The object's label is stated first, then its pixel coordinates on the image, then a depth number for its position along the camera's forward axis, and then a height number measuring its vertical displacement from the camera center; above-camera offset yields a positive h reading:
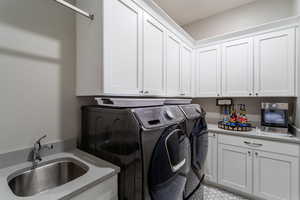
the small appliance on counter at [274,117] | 1.89 -0.26
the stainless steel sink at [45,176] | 0.94 -0.58
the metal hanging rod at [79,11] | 0.90 +0.66
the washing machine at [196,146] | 1.25 -0.49
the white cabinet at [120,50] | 1.10 +0.47
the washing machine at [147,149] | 0.82 -0.34
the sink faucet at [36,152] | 1.06 -0.42
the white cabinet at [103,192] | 0.79 -0.57
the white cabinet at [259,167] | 1.63 -0.89
